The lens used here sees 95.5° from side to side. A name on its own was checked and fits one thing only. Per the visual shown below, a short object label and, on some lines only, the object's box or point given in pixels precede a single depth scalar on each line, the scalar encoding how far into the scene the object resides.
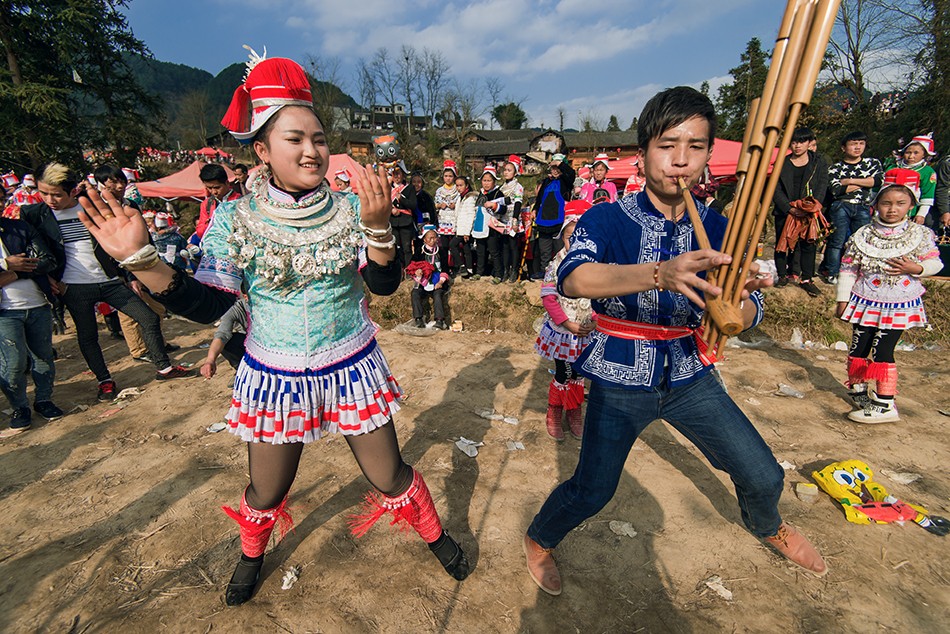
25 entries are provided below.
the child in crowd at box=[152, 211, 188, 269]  7.39
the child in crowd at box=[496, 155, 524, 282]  8.01
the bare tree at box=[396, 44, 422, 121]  48.77
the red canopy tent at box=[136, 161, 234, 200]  16.27
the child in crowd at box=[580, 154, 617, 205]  7.60
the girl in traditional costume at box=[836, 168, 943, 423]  3.65
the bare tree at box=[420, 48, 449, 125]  48.22
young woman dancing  1.81
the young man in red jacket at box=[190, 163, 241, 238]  5.41
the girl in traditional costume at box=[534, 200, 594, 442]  3.51
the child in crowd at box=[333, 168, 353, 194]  7.92
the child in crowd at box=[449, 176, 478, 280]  8.42
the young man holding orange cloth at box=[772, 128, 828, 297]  6.00
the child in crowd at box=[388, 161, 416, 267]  8.19
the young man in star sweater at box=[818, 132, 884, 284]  6.33
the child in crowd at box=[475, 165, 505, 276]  8.08
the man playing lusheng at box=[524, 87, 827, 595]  1.75
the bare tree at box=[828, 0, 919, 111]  16.14
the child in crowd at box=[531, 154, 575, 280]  7.65
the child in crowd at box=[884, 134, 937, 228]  5.97
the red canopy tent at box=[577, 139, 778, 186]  13.72
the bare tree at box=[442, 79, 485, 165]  37.41
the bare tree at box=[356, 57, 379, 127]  51.25
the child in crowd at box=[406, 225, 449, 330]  7.37
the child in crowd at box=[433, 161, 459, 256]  8.64
